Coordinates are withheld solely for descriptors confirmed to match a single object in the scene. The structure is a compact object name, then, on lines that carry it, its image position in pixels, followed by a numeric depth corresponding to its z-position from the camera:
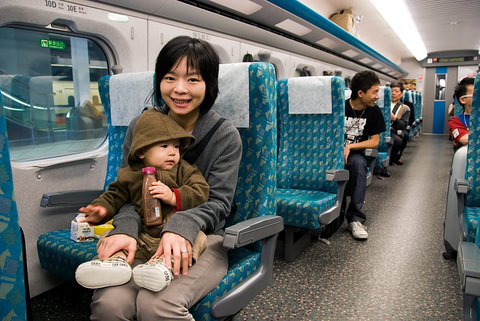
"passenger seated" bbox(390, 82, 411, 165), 6.59
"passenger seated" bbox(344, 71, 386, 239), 3.44
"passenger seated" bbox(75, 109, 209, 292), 1.30
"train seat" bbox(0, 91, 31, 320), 0.74
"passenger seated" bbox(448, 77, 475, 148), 3.41
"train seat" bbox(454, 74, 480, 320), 2.08
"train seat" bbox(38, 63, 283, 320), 1.41
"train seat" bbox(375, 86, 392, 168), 4.94
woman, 1.15
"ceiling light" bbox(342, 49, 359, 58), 7.16
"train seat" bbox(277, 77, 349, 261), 2.61
